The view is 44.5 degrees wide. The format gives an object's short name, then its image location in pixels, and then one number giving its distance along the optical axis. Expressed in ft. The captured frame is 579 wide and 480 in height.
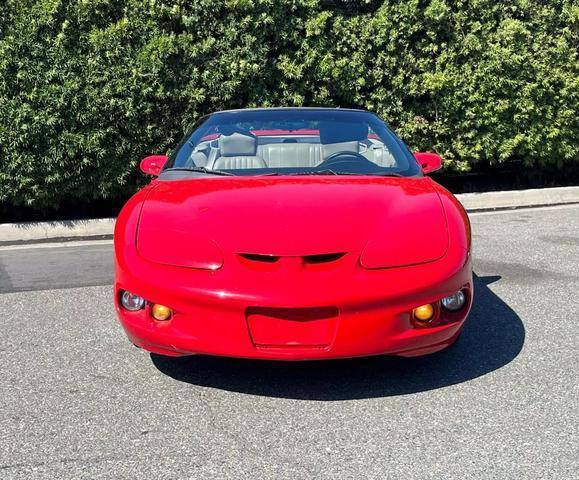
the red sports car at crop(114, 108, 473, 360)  9.99
